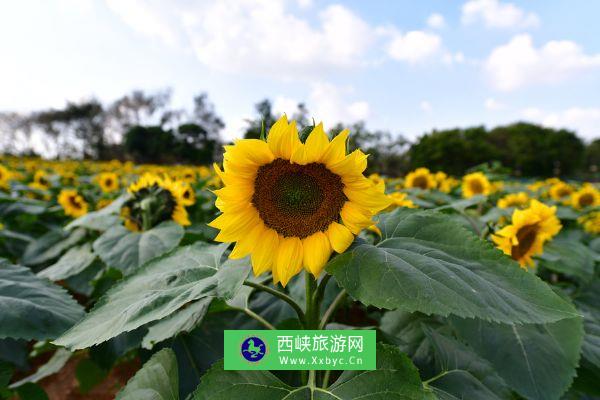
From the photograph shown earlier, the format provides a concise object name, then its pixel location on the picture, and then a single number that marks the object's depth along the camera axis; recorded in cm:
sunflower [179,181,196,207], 298
